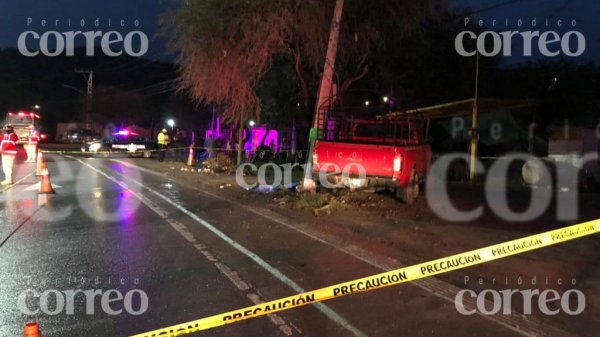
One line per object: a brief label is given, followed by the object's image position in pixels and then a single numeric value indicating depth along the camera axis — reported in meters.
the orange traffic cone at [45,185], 13.59
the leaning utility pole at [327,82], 13.76
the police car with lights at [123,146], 31.64
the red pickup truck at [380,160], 11.71
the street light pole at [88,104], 58.82
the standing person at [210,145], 26.53
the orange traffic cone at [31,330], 3.32
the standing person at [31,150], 24.78
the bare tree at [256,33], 14.55
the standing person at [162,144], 28.64
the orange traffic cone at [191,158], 24.33
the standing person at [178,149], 30.09
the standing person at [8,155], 15.54
